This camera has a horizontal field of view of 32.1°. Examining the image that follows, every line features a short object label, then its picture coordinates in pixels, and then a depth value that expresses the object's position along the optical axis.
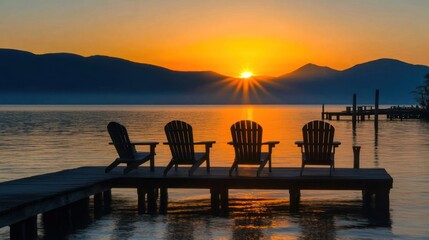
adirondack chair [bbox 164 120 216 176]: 16.12
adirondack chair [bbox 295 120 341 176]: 15.62
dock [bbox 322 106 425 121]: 90.62
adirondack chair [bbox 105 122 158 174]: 16.44
